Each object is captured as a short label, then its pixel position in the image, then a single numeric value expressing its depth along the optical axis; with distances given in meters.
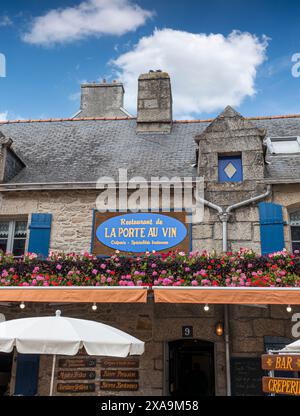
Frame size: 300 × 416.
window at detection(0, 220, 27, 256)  9.51
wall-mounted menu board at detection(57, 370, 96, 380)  8.08
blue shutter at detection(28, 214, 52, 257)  9.12
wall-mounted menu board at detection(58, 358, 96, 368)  8.13
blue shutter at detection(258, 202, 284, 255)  8.58
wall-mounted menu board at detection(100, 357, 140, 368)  8.02
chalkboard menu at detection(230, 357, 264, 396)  7.71
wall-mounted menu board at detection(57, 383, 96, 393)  8.02
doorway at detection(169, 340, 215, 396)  8.00
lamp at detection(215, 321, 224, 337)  7.98
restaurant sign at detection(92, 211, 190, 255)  8.88
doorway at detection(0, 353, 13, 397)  8.37
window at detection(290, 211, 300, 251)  8.86
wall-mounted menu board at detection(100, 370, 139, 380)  7.96
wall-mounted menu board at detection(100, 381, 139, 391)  7.89
